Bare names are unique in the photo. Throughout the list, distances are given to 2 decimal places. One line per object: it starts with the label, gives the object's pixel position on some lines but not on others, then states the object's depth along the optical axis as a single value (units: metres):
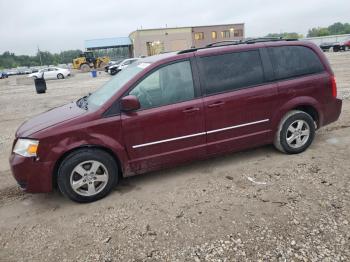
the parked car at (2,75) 45.87
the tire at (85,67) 42.81
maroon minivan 3.70
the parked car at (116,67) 28.85
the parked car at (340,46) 37.19
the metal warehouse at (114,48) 59.66
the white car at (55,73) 32.56
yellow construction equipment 42.91
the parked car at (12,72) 59.19
